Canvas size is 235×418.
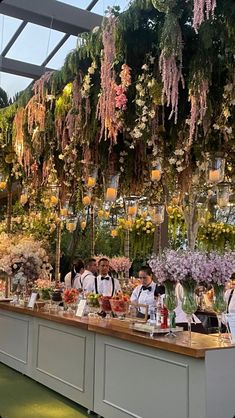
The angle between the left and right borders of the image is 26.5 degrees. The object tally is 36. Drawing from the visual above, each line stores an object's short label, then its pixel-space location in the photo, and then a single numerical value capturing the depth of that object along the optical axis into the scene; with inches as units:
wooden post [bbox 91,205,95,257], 432.2
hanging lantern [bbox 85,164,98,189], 262.1
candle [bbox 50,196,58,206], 327.9
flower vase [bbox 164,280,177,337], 169.3
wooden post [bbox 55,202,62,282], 413.4
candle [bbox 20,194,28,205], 344.2
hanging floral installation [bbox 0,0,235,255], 173.6
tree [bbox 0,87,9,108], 344.8
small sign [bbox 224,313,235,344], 156.6
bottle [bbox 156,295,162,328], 175.5
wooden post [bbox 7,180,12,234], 372.8
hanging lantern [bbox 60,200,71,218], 348.5
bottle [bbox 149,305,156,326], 176.8
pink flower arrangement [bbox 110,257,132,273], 418.6
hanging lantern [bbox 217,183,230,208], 267.3
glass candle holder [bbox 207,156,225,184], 222.7
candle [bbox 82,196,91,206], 323.6
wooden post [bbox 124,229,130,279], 427.4
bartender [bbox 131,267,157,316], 258.8
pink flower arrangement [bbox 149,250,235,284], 159.8
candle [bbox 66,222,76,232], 385.4
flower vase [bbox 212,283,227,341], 165.3
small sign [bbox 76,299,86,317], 220.8
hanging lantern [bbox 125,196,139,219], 317.7
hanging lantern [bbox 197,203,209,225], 382.2
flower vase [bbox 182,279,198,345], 164.6
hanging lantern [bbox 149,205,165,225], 322.3
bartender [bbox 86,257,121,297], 312.3
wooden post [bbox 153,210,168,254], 484.4
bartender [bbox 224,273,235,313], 265.6
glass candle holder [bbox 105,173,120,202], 264.4
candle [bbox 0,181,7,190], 344.9
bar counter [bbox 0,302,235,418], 146.0
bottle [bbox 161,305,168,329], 173.9
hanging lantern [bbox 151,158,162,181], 254.7
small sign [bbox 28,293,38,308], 258.7
